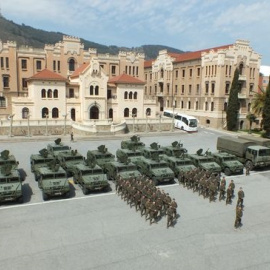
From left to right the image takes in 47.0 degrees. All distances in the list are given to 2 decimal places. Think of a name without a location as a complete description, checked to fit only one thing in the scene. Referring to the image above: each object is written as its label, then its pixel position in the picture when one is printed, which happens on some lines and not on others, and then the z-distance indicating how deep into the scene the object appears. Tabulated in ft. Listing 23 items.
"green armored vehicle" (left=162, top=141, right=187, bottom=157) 94.83
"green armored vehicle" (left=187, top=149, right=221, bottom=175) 81.25
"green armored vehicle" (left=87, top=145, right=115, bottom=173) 84.43
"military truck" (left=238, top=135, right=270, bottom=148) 107.12
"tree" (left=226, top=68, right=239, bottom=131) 181.06
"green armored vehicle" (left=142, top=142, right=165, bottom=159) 92.23
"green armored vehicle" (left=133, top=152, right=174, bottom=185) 75.15
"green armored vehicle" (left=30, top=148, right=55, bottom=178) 79.51
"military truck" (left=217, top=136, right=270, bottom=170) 91.11
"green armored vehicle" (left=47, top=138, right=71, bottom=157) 93.07
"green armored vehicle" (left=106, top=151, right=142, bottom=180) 72.95
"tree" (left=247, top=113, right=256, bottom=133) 177.11
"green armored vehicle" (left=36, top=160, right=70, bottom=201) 63.87
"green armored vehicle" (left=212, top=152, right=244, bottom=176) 85.61
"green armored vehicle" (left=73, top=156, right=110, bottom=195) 68.08
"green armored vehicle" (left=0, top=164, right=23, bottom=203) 60.18
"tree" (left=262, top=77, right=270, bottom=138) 157.07
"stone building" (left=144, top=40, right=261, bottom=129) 193.26
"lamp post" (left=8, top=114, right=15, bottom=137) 139.09
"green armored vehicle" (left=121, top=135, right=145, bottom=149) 104.17
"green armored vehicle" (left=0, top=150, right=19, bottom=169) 78.07
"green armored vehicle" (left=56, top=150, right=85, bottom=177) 80.28
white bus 168.76
